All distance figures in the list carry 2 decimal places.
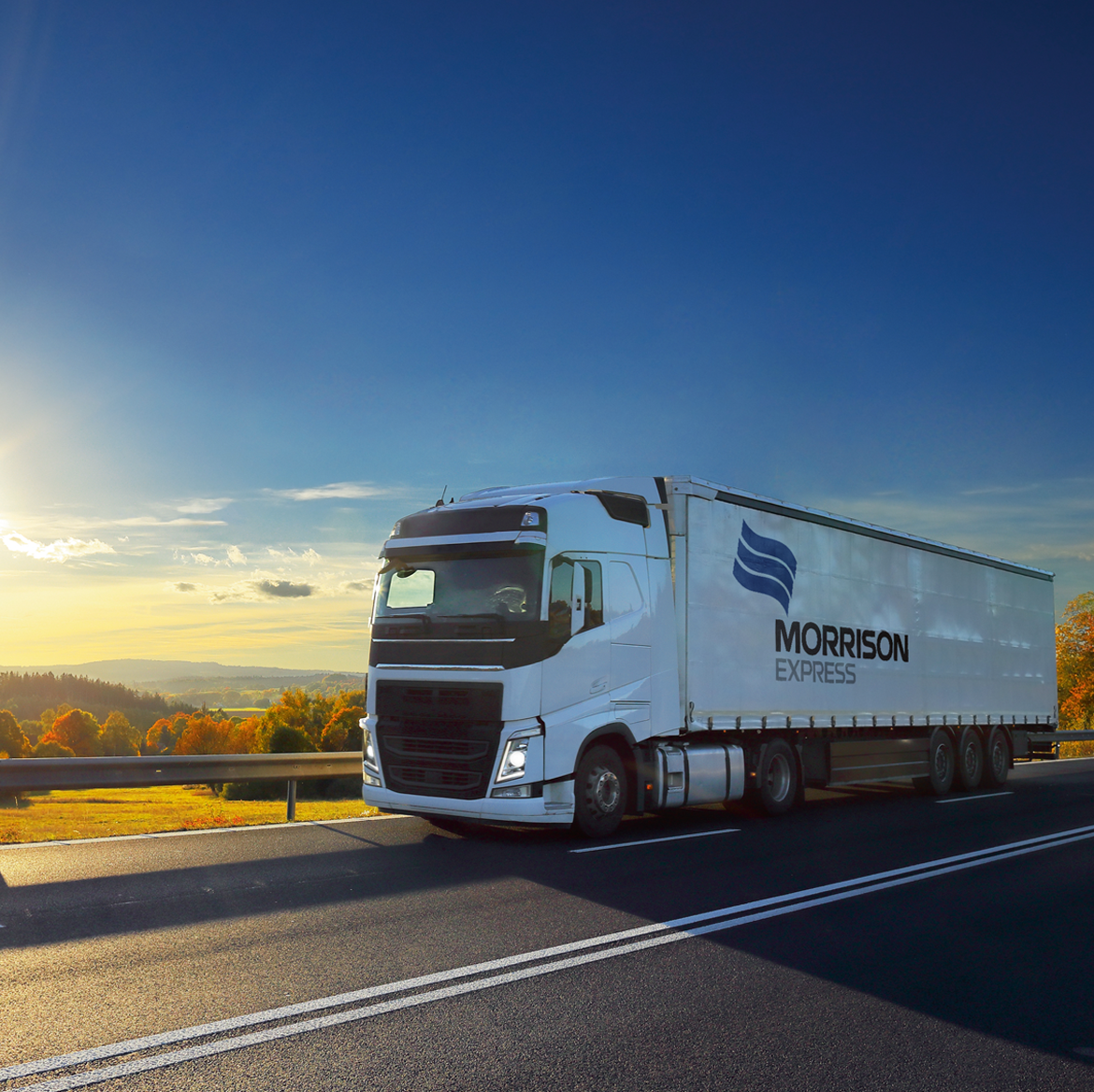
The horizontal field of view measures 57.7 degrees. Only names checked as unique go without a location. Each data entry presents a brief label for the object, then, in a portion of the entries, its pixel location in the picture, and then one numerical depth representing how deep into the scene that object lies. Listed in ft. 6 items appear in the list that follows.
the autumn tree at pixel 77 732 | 459.73
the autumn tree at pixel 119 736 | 471.62
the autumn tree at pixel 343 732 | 304.09
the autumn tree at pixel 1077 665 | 219.61
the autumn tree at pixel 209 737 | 436.35
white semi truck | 32.14
